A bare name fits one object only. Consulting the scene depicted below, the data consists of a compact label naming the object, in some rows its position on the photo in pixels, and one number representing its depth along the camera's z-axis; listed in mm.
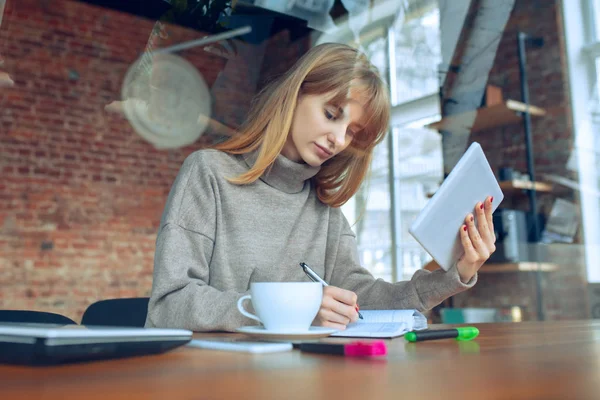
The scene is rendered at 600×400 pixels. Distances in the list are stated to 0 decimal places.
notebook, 760
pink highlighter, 517
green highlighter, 690
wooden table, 317
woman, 1109
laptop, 395
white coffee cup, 669
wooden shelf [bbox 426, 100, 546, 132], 3439
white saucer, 634
